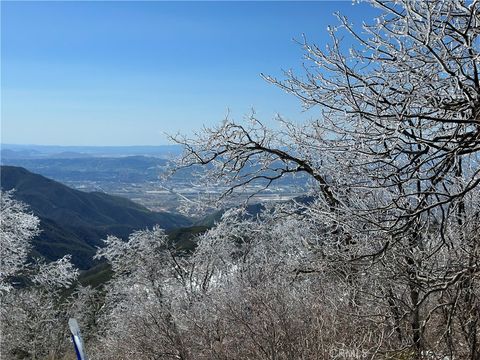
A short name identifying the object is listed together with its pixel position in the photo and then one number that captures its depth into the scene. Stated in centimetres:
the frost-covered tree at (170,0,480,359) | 390
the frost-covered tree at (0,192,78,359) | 1970
